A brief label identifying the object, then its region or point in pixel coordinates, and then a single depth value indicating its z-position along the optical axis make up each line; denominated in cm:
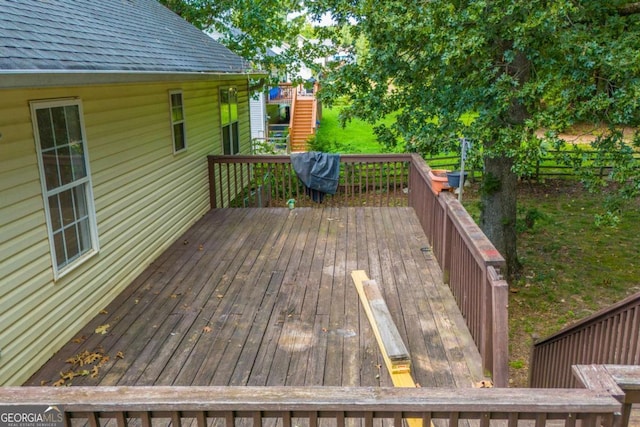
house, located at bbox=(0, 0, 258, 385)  344
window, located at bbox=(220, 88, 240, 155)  1006
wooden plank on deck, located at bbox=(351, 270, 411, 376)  354
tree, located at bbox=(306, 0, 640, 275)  552
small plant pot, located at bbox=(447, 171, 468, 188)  500
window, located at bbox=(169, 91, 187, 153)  699
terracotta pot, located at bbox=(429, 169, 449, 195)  511
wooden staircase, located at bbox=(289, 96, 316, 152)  1998
